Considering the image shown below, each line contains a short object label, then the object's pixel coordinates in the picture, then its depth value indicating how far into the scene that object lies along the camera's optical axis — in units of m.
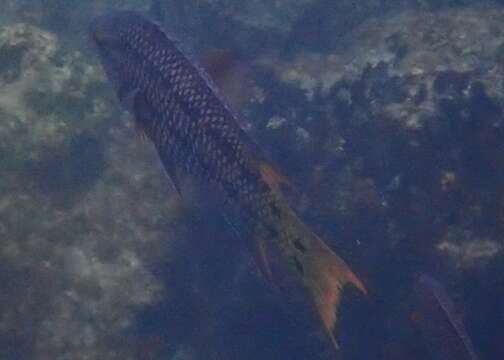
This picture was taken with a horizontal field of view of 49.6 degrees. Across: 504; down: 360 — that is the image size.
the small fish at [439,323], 4.98
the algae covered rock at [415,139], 7.27
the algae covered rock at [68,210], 6.56
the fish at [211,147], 2.35
